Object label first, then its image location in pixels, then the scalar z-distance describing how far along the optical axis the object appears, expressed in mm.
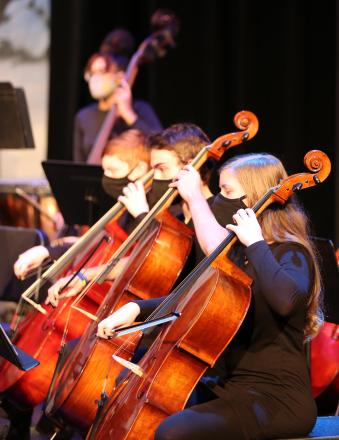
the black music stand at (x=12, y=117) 7820
